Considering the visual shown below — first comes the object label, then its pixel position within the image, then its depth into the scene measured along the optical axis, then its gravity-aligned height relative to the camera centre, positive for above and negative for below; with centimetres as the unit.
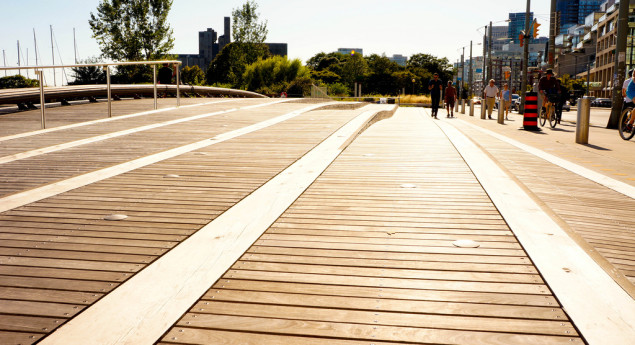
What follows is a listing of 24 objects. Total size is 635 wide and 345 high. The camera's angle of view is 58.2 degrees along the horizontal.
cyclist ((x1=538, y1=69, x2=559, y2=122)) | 1931 +8
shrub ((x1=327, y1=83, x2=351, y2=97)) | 7281 +6
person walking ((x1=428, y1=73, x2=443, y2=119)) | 2400 +2
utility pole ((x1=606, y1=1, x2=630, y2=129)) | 1995 +84
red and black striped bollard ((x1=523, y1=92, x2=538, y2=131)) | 1730 -69
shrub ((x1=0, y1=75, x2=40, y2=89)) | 1330 +14
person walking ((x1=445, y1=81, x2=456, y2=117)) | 2718 -17
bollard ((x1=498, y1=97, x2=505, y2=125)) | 2153 -77
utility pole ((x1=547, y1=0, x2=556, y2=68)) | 2736 +309
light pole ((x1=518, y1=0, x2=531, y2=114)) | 3077 +140
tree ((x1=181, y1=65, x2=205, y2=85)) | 9789 +277
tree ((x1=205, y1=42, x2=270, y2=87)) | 6862 +388
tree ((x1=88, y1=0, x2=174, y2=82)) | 4684 +500
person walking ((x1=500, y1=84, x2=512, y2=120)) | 2458 -13
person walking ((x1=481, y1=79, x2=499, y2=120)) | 2627 -15
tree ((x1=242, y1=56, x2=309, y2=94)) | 5856 +183
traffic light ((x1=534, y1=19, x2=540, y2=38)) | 3079 +349
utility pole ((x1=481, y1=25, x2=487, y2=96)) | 5462 +479
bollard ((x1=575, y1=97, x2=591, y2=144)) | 1318 -72
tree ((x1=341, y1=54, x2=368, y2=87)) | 11525 +413
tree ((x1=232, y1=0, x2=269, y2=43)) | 7138 +794
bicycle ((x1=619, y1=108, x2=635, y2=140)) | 1395 -79
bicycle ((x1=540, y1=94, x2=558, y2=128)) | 1941 -65
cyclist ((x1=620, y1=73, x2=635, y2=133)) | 1360 +6
